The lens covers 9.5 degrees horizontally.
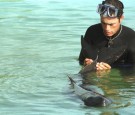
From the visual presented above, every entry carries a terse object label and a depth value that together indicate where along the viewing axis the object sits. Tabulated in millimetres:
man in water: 9761
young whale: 7977
